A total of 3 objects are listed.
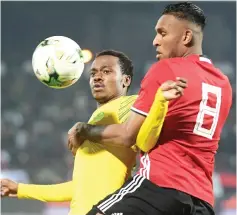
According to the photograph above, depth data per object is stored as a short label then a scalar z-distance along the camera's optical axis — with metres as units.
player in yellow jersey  7.36
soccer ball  7.48
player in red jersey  6.22
